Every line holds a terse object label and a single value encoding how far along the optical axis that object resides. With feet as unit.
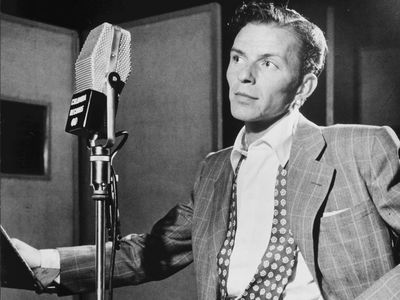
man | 5.30
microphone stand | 4.29
